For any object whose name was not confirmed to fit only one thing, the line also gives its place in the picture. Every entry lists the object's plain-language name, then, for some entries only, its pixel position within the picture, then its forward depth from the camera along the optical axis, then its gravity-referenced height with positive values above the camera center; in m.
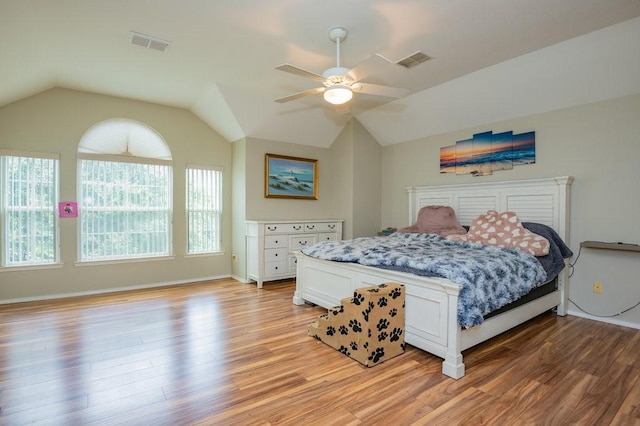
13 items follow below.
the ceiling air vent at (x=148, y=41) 2.96 +1.61
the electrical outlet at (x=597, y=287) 3.49 -0.81
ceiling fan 2.71 +1.13
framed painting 5.36 +0.60
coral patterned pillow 3.28 -0.25
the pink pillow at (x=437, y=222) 4.30 -0.14
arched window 4.44 +0.29
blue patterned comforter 2.36 -0.45
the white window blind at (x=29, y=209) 3.96 +0.04
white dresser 4.84 -0.50
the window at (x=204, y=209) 5.18 +0.05
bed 2.39 -0.64
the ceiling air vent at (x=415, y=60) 3.32 +1.60
